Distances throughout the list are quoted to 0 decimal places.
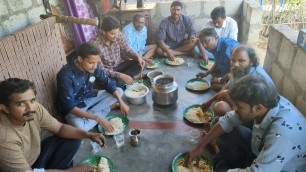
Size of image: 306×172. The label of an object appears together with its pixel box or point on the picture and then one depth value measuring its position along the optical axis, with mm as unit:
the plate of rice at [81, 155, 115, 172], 2762
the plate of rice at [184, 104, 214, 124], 3545
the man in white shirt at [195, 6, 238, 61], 4980
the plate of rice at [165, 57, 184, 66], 5385
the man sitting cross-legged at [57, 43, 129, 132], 3250
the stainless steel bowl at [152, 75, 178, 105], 3746
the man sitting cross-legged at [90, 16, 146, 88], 4137
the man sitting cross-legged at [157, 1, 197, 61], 5695
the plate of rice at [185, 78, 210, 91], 4373
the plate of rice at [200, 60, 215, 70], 5104
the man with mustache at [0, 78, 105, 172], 2102
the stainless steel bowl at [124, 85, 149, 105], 4098
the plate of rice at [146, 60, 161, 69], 5238
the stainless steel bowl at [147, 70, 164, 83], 4656
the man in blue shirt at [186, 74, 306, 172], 1841
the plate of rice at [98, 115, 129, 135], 3412
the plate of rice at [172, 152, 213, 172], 2707
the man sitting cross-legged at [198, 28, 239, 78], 3930
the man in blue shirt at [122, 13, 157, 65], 5199
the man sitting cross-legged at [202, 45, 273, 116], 3076
